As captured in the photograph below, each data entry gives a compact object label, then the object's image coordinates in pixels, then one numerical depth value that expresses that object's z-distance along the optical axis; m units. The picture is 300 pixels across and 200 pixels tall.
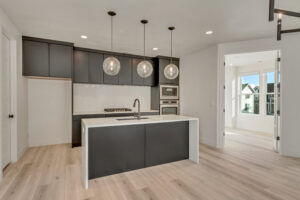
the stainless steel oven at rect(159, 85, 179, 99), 4.98
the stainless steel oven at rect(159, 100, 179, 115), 4.94
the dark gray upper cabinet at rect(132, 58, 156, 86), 4.78
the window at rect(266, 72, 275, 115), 5.36
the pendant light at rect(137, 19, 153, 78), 2.74
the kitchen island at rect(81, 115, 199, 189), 2.32
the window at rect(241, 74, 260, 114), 5.87
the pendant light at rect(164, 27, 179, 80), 2.97
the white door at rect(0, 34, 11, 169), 2.62
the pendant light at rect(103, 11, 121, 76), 2.57
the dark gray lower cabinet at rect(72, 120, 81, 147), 3.84
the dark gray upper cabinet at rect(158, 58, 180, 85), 4.95
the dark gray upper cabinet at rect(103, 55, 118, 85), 4.38
